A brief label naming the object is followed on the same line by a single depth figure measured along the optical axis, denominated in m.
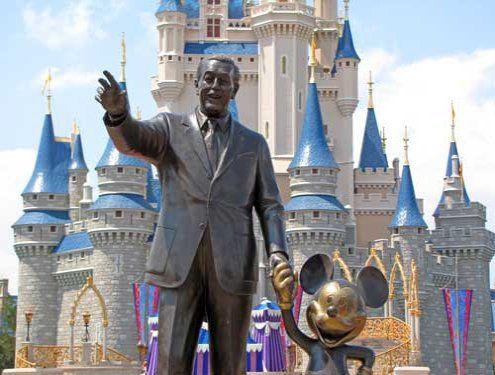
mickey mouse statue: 6.24
